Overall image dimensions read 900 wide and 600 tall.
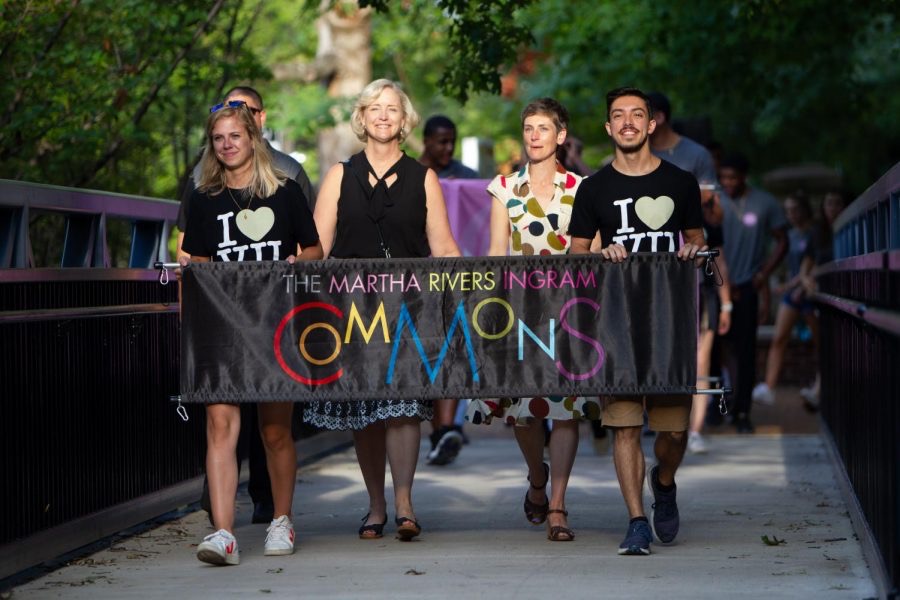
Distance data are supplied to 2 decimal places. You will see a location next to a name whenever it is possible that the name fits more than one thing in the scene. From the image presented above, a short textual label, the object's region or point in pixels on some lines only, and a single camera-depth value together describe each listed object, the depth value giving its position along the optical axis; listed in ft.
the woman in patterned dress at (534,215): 57.41
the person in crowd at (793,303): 112.06
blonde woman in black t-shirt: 52.80
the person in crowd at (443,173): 81.10
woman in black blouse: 54.90
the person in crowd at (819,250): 107.96
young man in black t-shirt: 52.29
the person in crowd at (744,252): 94.02
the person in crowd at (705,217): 78.38
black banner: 51.08
